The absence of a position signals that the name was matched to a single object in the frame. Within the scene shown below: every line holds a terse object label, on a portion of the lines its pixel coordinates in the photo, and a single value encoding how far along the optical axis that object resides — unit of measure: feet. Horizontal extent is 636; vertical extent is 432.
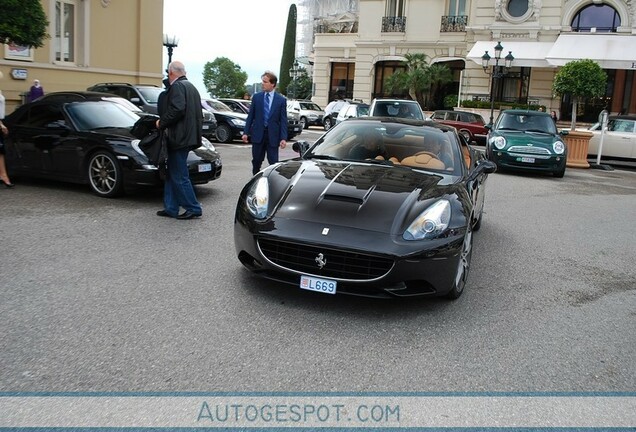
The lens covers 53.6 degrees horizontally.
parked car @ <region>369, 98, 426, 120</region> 59.21
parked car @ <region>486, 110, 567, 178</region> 47.26
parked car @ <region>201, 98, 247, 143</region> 64.69
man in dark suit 28.09
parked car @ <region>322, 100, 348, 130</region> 108.78
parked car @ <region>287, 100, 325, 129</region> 113.70
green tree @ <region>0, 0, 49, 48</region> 38.32
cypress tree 198.28
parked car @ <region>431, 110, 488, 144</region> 86.53
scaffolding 194.81
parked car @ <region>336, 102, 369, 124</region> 80.87
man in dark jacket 23.08
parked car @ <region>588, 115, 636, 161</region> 60.44
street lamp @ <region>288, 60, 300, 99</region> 153.77
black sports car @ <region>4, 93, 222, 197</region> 27.27
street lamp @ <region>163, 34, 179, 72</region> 73.26
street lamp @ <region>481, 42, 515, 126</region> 96.68
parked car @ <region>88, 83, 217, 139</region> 54.75
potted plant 77.61
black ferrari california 14.21
